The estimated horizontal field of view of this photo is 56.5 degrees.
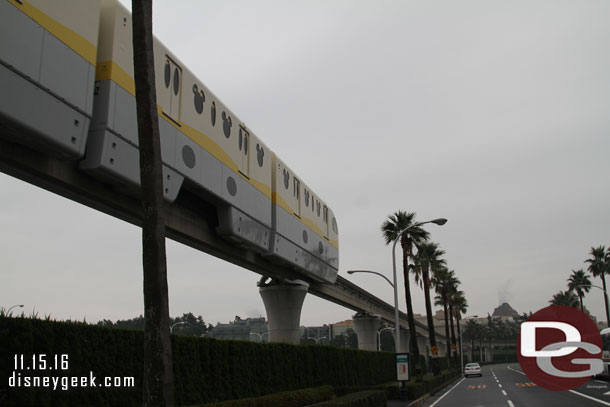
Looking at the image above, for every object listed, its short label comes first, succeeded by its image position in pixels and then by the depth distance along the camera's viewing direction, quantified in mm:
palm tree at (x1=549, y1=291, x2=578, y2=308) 117250
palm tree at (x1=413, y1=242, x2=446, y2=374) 52969
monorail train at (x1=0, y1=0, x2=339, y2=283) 11508
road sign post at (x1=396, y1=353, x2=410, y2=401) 26438
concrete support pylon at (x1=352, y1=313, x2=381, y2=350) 66125
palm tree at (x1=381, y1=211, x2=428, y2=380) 42375
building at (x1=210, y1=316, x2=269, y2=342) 166375
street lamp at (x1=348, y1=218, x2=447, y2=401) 31034
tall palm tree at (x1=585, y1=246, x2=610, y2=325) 78375
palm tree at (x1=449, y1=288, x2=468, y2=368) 92981
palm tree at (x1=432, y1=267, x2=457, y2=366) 67438
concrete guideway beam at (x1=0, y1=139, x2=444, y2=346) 14055
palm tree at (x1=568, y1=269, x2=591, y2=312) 96962
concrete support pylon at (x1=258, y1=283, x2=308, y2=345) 35406
